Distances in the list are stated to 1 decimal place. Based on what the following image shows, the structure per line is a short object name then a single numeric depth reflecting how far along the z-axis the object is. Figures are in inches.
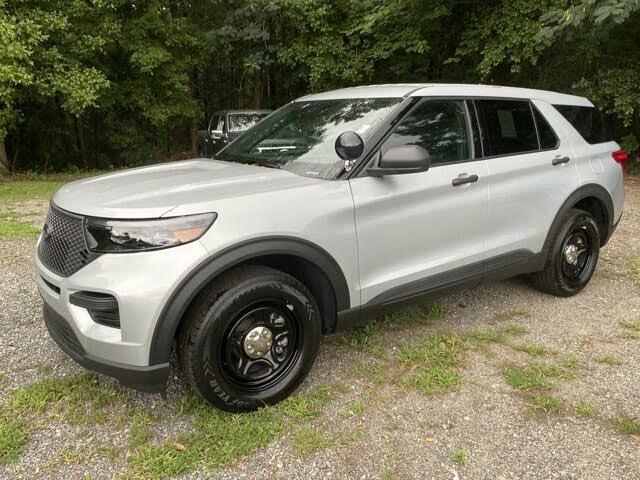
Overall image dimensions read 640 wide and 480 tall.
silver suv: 89.6
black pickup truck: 487.2
